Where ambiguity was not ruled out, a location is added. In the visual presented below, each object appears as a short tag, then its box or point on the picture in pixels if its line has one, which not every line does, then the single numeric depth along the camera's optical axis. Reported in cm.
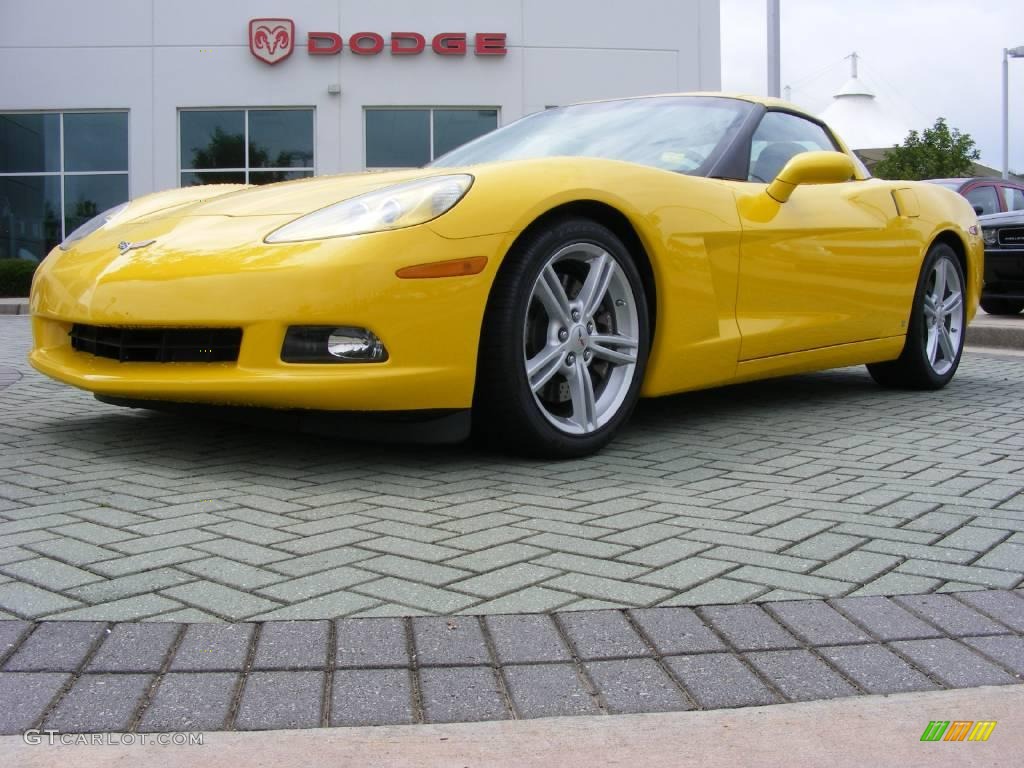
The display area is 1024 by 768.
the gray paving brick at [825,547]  270
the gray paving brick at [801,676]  190
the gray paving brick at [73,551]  258
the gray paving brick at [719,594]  234
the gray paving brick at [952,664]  196
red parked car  1320
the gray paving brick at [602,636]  206
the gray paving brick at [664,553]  263
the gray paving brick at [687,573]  247
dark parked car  998
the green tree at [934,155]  3725
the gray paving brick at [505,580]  240
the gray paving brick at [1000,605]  226
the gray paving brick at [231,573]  243
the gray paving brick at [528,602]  227
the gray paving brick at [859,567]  254
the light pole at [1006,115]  4300
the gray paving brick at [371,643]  200
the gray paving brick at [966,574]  251
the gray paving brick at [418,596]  229
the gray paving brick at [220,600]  224
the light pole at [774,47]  1775
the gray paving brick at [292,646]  198
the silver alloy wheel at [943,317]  583
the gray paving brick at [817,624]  214
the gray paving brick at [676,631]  208
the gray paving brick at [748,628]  211
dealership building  2062
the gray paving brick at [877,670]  193
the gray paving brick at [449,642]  201
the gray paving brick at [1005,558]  263
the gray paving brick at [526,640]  203
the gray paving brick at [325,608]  221
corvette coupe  338
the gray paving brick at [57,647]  195
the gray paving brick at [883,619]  217
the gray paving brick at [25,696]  173
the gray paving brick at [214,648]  196
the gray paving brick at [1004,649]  203
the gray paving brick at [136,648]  196
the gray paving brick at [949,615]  220
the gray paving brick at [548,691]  182
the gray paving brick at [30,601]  222
